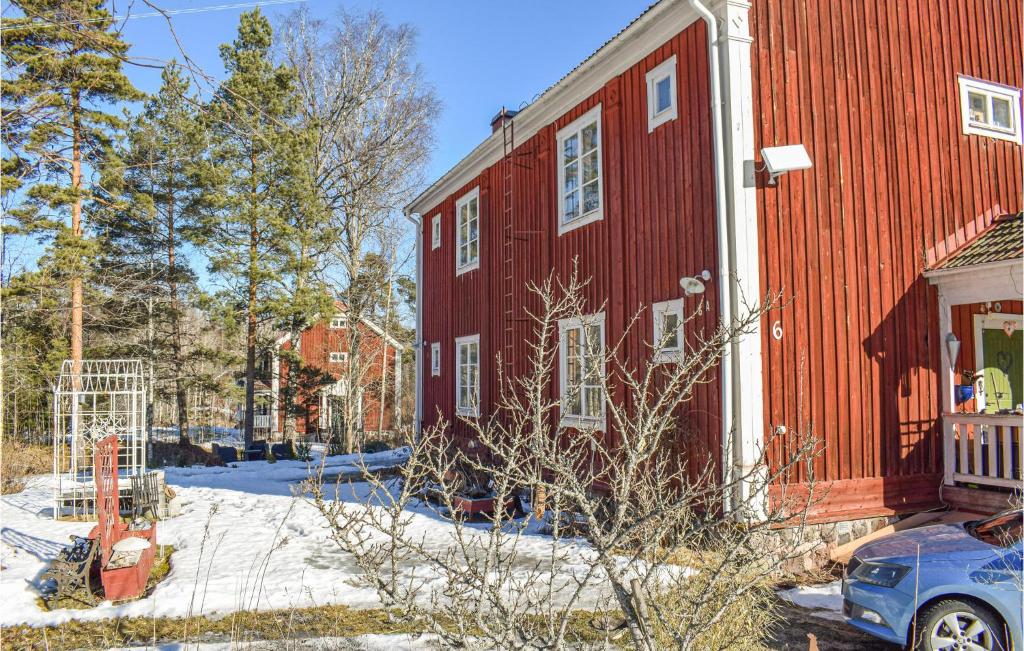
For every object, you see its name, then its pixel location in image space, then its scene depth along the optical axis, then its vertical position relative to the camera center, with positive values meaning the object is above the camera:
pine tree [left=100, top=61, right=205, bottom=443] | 20.89 +4.62
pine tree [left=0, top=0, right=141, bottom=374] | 11.36 +4.18
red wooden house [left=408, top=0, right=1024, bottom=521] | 7.89 +1.88
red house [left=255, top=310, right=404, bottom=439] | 24.12 -0.12
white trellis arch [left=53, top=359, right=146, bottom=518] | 11.30 -1.38
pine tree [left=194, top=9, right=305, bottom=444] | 20.95 +5.67
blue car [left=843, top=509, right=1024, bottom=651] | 4.64 -1.54
